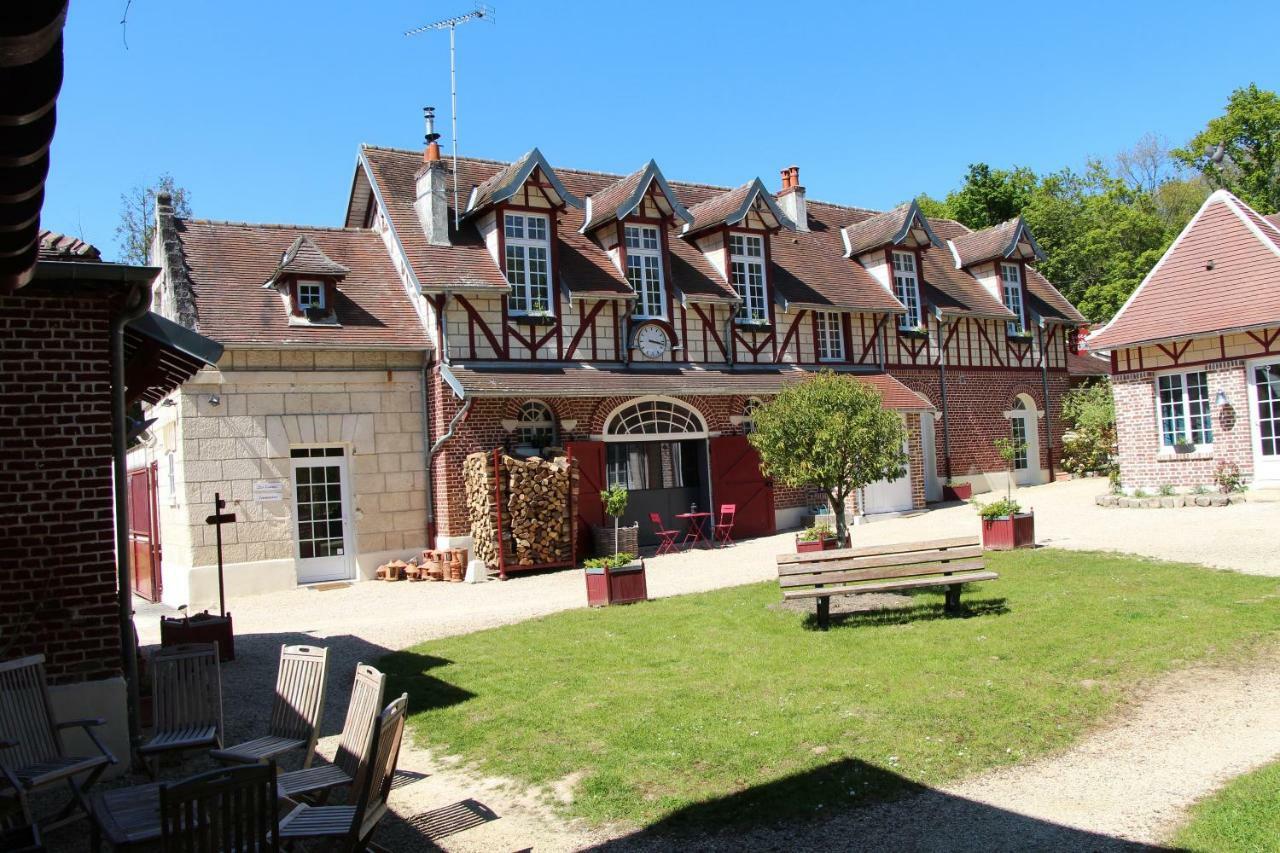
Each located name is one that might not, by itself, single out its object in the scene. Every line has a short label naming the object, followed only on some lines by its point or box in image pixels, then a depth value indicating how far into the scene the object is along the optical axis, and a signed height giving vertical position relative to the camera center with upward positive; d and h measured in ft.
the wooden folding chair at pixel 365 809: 13.39 -4.74
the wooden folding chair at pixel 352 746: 15.65 -4.47
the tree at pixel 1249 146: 101.45 +31.01
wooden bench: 29.12 -3.59
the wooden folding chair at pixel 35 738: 16.61 -4.26
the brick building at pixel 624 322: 52.44 +9.28
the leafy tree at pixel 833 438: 37.11 +0.76
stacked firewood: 49.90 -1.73
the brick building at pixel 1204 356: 54.13 +4.70
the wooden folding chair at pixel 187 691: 20.15 -4.11
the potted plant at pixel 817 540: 40.42 -3.49
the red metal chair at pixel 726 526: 57.47 -3.76
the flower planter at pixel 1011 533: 42.45 -3.88
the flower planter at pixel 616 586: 36.99 -4.49
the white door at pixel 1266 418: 53.47 +0.67
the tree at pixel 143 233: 107.24 +30.15
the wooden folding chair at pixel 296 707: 18.20 -4.30
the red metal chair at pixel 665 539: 55.06 -4.24
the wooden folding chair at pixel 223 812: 11.32 -3.85
